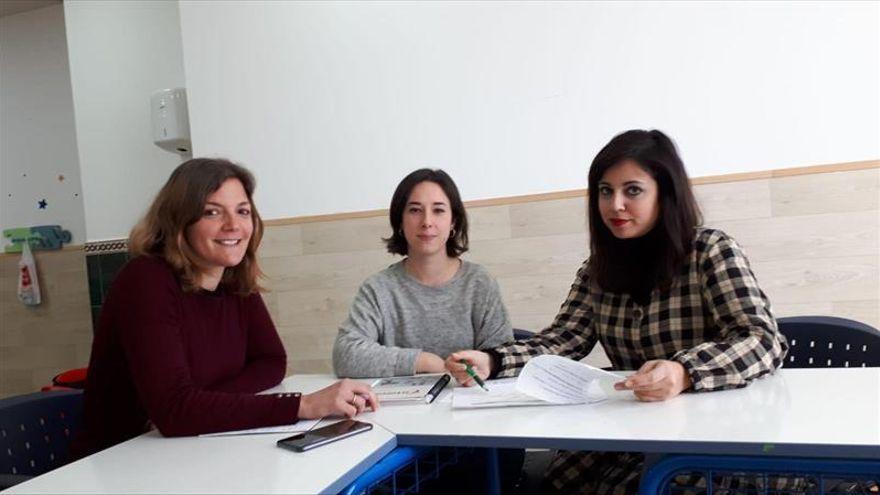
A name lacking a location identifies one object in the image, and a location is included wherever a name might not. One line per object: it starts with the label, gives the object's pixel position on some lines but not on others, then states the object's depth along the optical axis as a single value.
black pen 1.45
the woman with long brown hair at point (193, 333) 1.32
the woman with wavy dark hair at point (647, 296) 1.42
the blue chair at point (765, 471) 0.98
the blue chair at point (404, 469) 1.10
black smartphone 1.15
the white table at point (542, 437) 1.02
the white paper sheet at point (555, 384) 1.33
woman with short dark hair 1.99
